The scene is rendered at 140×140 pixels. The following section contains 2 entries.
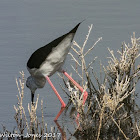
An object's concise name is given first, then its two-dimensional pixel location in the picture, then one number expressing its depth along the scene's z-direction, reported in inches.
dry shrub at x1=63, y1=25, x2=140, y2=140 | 414.9
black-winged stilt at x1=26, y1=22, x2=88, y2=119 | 492.1
